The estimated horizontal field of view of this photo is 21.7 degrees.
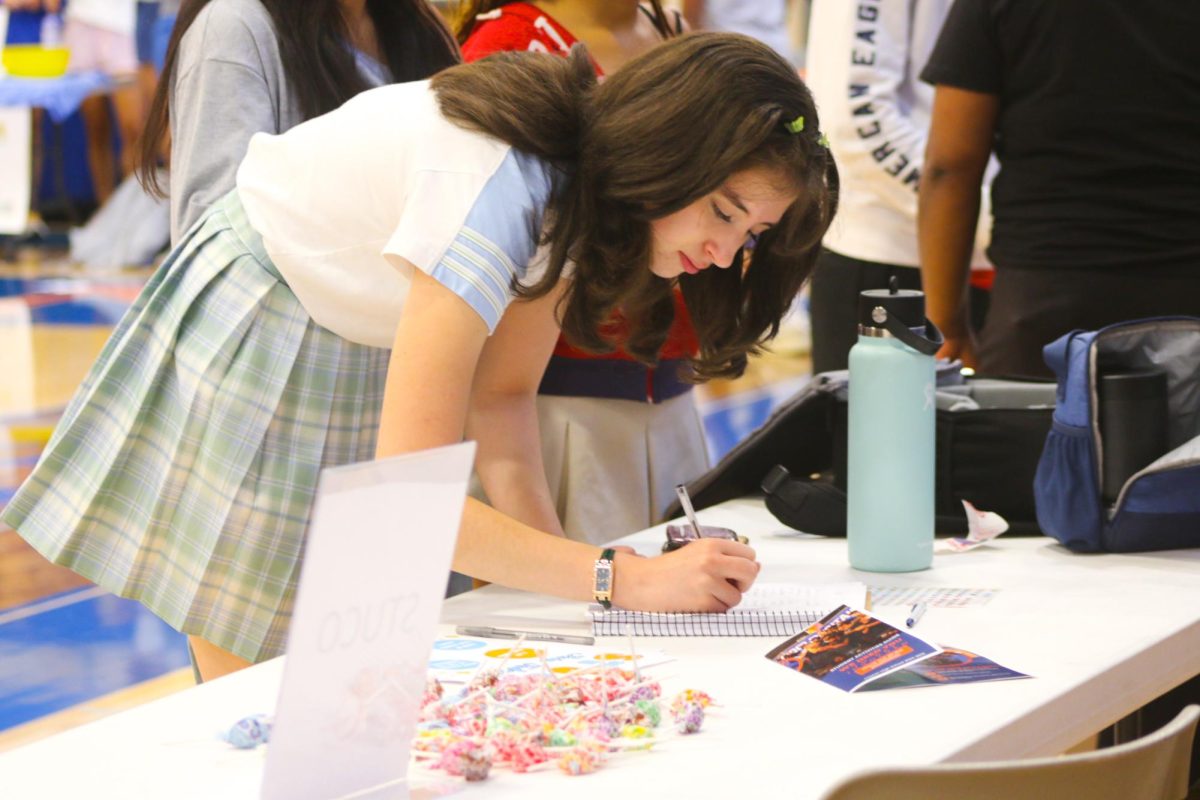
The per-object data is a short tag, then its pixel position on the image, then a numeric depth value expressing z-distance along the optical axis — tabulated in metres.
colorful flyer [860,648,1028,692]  2.97
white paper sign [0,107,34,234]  14.13
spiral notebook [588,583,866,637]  3.11
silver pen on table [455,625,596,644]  3.09
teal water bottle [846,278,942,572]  3.28
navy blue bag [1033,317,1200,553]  3.38
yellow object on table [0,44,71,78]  14.26
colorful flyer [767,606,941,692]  2.99
